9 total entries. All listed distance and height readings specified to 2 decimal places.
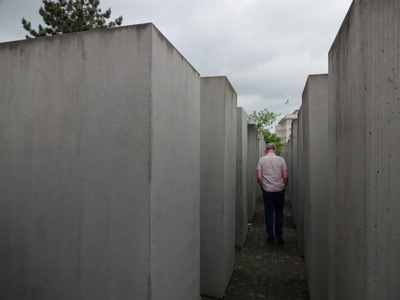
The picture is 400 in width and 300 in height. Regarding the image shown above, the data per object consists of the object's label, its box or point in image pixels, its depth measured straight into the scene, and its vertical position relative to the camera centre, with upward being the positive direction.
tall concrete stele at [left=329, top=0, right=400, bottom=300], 1.75 +0.03
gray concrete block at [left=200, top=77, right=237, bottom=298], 4.19 -0.43
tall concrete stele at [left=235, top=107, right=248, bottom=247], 6.28 -0.61
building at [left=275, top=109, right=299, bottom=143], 90.28 +9.26
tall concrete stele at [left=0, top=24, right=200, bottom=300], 2.24 -0.11
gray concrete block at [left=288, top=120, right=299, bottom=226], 7.88 +0.32
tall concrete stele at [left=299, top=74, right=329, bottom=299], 3.75 -0.34
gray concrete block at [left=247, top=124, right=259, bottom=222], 8.96 -0.46
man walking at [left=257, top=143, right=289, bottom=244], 6.53 -0.71
